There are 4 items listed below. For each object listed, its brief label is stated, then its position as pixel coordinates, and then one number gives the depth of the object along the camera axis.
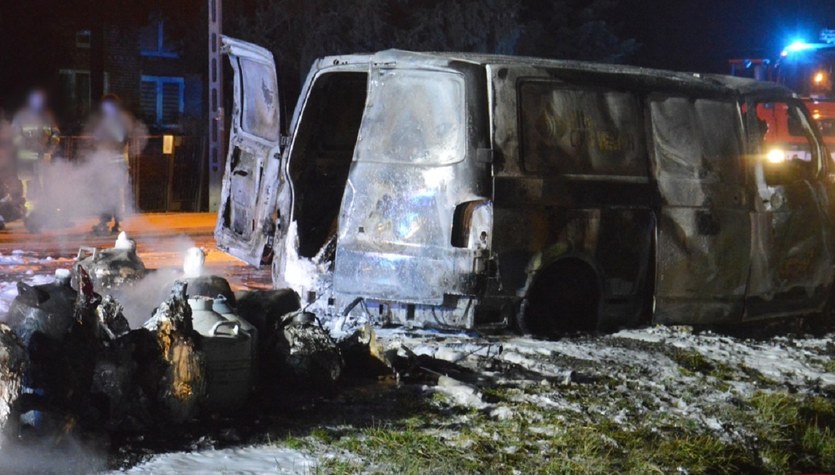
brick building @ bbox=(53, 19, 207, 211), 31.17
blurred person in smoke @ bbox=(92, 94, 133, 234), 15.92
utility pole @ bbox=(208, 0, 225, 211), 19.42
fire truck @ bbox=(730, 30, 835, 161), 19.48
